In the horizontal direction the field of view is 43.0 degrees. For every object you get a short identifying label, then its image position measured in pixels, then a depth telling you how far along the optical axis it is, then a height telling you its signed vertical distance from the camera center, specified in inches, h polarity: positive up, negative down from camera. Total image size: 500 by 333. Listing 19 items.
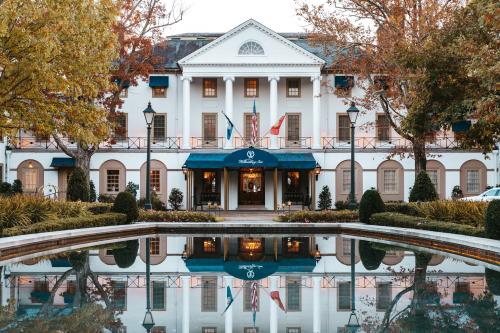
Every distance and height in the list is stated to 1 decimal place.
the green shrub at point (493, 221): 630.5 -28.9
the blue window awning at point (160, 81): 1632.6 +289.3
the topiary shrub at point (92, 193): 1440.5 +1.9
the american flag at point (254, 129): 1429.6 +145.2
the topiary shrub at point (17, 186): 1465.8 +19.0
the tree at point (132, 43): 1270.9 +302.6
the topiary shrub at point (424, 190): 1082.1 +4.1
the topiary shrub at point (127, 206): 993.5 -19.4
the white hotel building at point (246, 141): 1584.6 +132.9
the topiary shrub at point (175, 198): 1544.0 -11.2
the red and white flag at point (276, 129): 1443.2 +146.3
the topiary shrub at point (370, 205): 978.1 -19.2
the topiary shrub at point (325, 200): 1553.9 -17.7
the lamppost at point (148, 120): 1052.9 +124.0
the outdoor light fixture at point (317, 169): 1551.4 +57.0
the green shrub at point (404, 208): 981.8 -25.4
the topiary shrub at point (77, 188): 1103.0 +10.2
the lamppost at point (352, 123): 1027.3 +113.7
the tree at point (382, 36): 1042.3 +273.0
